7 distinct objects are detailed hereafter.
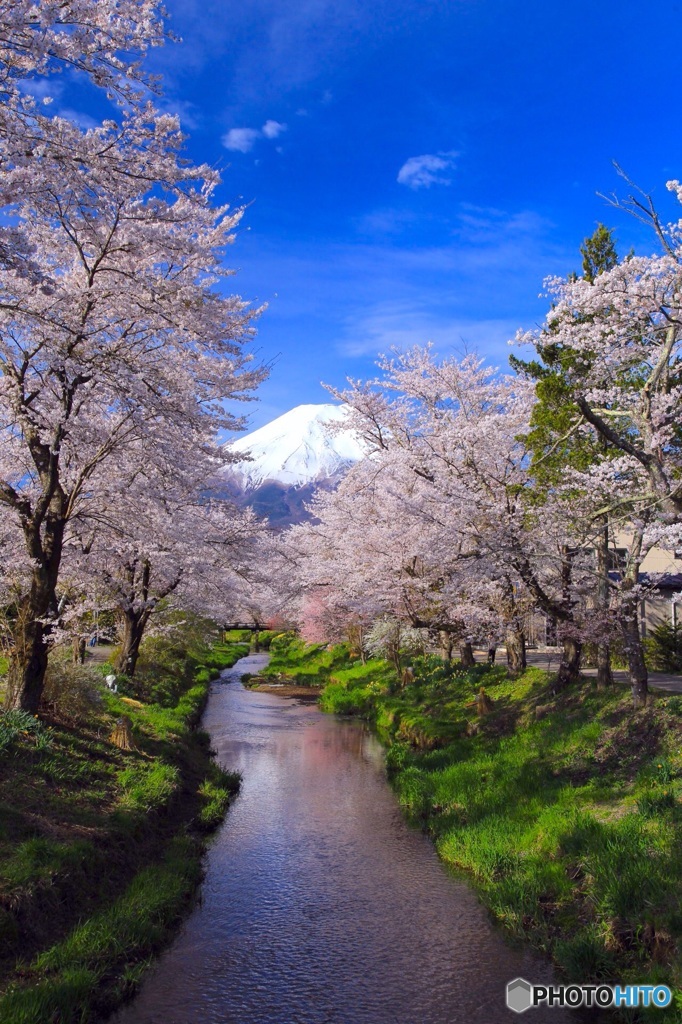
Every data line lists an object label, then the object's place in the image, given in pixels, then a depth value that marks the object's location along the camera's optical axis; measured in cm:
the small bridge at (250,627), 6963
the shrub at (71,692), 1358
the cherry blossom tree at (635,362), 967
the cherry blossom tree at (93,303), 762
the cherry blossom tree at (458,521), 1479
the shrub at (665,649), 2416
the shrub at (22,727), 1066
